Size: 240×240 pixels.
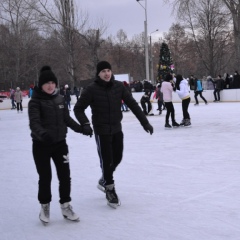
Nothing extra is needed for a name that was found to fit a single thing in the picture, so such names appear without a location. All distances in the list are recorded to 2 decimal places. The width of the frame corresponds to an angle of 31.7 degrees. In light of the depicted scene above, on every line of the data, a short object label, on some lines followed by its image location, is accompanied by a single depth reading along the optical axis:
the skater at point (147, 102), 15.93
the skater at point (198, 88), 19.38
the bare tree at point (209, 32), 35.25
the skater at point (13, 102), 27.68
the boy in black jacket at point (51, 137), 3.63
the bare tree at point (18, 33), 38.38
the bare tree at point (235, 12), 26.34
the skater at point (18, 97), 23.39
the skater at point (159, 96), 16.11
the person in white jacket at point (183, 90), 10.82
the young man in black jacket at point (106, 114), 4.16
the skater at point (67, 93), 24.06
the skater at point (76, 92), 29.82
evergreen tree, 30.81
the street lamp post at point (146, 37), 27.86
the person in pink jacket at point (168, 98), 10.99
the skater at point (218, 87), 21.45
